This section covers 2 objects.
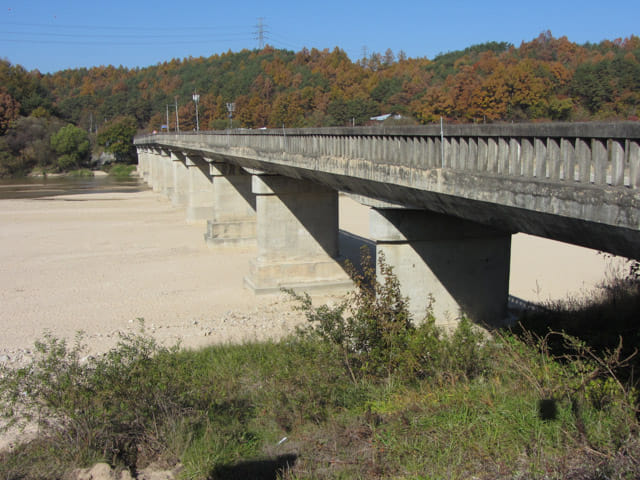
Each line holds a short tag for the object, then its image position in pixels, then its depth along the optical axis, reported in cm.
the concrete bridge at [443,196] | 580
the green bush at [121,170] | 9131
